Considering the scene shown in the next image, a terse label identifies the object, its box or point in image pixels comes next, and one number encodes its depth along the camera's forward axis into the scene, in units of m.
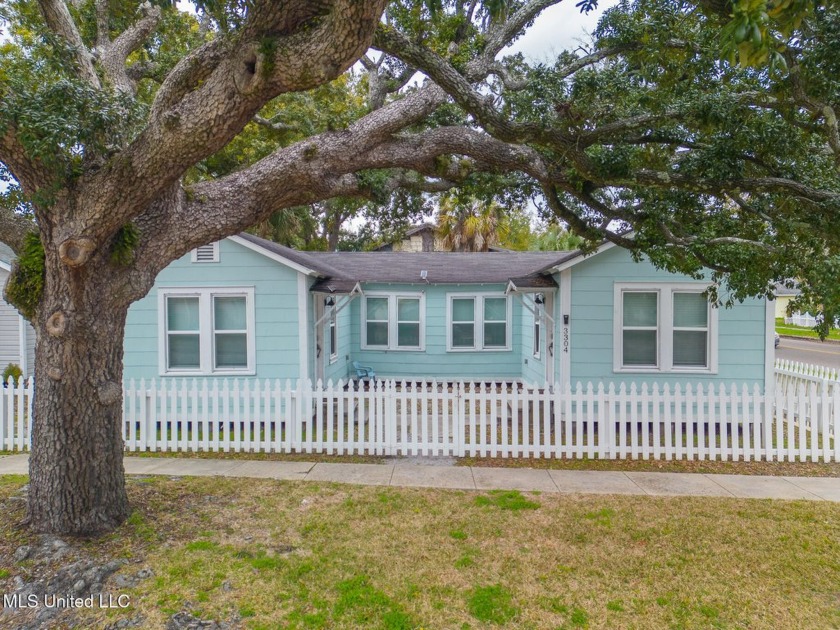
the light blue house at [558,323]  8.98
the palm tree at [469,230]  24.78
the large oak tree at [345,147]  3.88
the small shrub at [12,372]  12.45
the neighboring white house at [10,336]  13.42
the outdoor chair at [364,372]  12.82
